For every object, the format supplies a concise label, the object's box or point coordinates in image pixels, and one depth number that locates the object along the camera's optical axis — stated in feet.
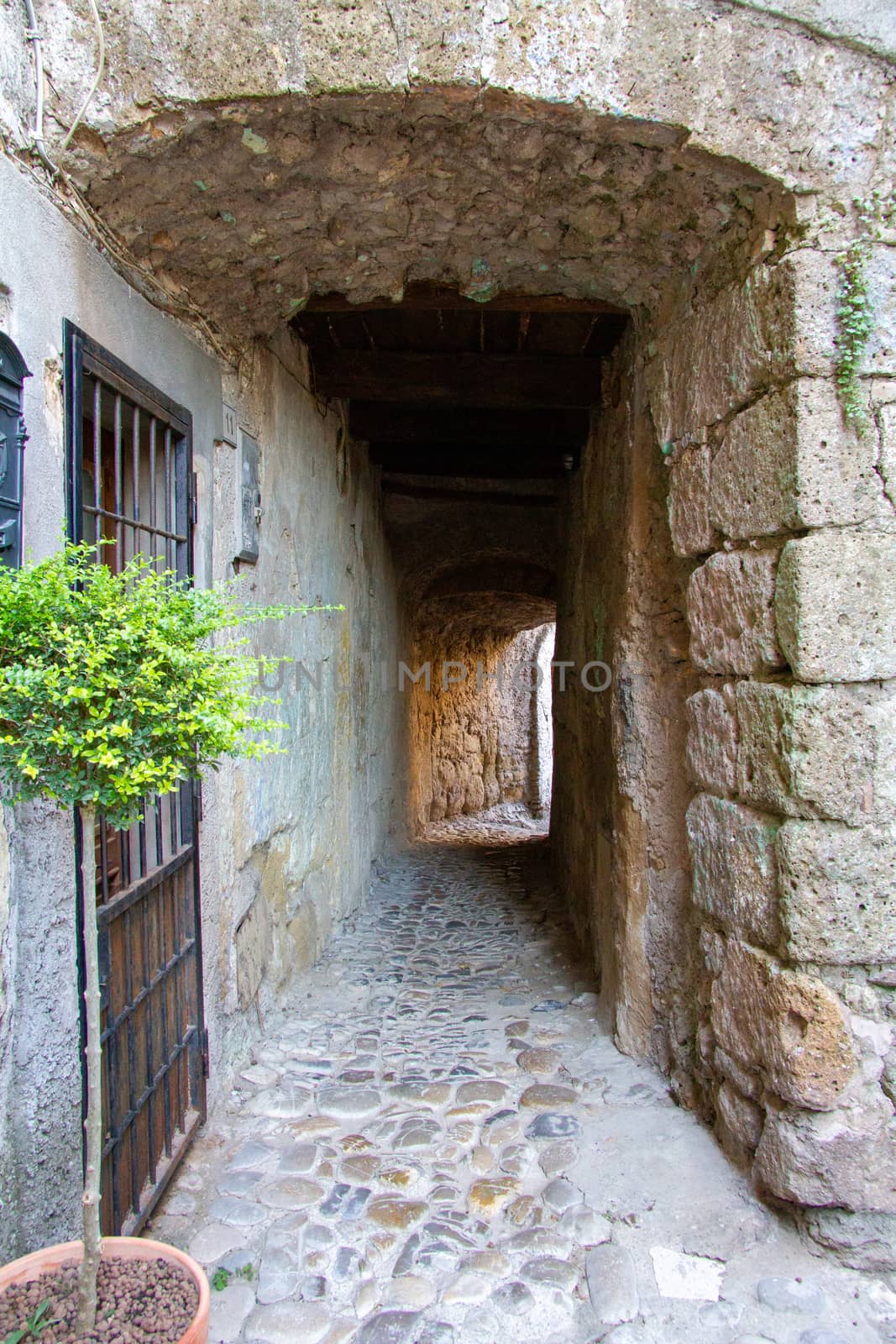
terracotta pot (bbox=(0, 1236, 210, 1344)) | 4.88
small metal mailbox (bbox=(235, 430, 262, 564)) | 10.00
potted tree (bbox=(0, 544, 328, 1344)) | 4.47
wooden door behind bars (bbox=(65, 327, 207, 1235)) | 6.84
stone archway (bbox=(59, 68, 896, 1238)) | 6.91
